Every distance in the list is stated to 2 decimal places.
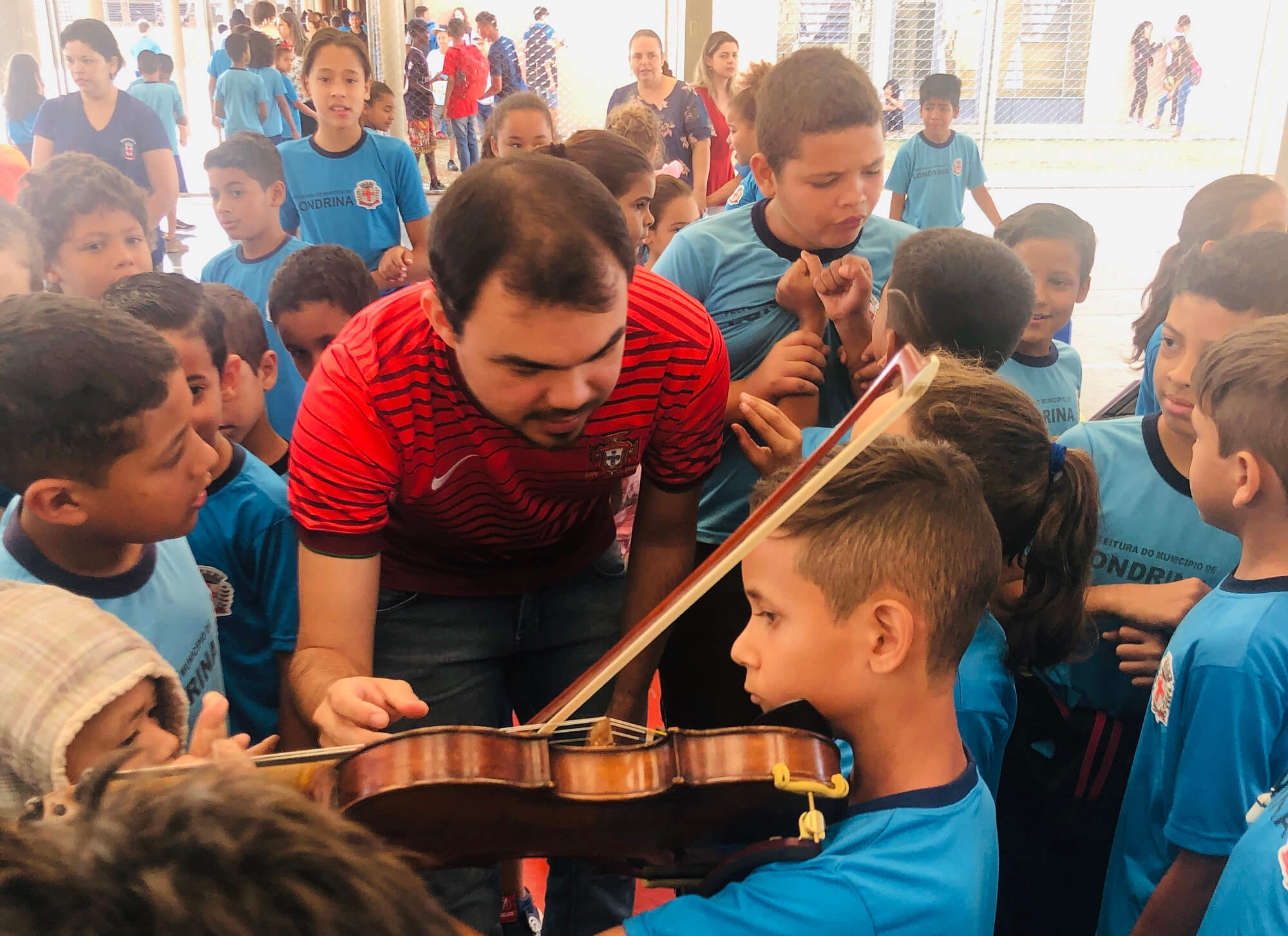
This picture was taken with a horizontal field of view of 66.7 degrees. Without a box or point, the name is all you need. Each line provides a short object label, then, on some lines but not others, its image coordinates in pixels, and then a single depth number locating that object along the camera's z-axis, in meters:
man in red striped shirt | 1.13
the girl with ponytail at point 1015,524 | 1.29
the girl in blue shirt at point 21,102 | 5.35
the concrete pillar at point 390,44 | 8.27
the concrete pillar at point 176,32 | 14.27
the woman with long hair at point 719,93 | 5.49
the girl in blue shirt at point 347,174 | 3.33
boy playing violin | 1.01
